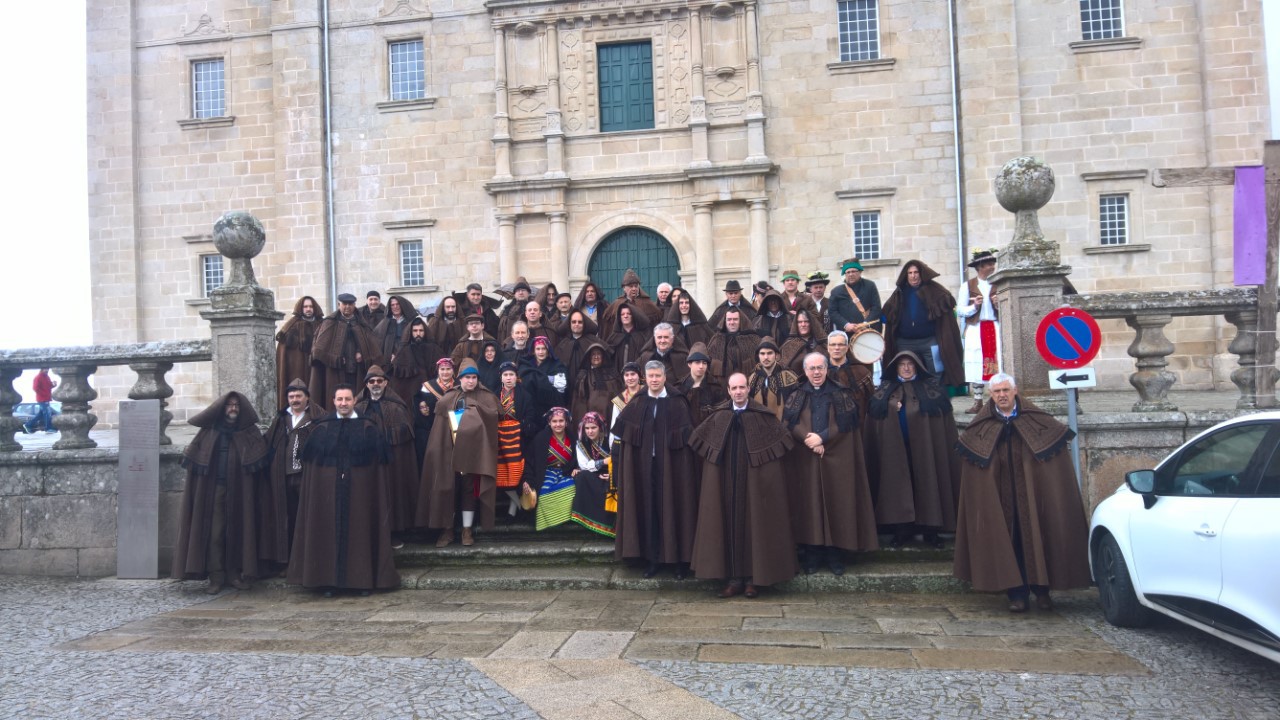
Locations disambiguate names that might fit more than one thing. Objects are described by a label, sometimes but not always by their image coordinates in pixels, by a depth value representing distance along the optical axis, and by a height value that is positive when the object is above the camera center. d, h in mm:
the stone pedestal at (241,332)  9414 +561
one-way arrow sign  7246 -153
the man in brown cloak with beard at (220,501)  8172 -1051
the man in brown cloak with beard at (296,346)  11195 +460
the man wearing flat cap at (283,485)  8281 -935
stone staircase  7477 -1734
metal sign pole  7559 -601
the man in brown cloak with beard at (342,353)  10562 +346
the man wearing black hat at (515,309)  10962 +846
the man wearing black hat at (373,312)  11695 +898
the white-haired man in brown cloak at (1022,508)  6613 -1087
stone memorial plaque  8898 -1045
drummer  10170 +745
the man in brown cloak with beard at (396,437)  8516 -538
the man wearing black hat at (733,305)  9758 +711
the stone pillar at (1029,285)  8219 +697
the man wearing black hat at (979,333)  10578 +355
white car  4789 -1093
